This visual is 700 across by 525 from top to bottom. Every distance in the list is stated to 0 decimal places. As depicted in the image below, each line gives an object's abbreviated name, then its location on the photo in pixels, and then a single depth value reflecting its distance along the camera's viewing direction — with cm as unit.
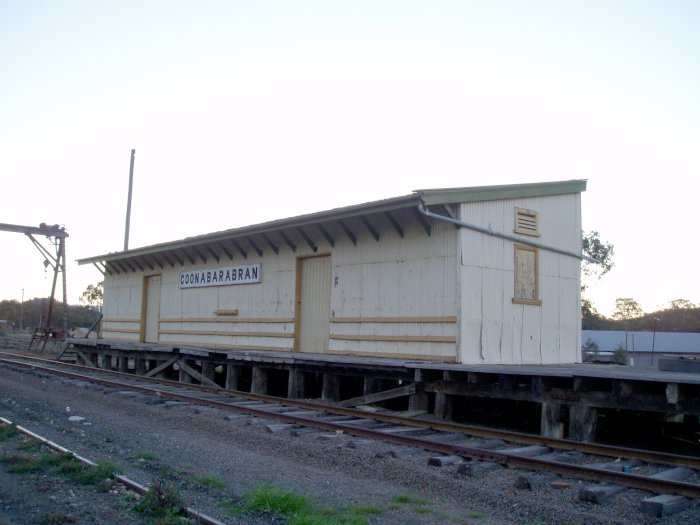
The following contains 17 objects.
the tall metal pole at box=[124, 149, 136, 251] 3362
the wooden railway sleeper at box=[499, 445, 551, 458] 799
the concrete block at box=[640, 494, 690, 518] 570
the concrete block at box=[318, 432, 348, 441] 912
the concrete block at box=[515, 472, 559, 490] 654
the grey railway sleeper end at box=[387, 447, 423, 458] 811
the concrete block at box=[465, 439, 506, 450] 859
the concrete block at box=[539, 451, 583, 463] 787
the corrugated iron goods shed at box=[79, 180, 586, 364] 1259
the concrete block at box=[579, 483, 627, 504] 607
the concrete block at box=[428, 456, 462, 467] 750
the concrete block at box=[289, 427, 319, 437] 957
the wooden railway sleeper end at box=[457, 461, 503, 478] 708
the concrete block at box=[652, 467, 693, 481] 685
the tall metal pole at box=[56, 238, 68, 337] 3096
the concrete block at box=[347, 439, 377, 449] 864
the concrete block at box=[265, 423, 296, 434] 973
